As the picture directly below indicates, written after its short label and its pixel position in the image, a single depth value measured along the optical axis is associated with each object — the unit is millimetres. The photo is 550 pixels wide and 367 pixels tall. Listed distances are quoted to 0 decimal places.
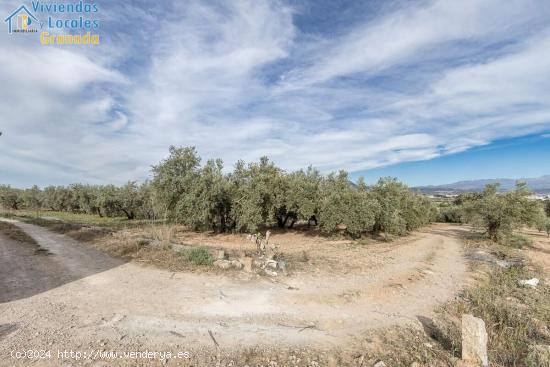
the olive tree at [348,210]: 21484
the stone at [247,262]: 10484
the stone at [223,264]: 10719
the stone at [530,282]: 10492
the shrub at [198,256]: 11203
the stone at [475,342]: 5090
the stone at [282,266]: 10667
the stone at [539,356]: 5148
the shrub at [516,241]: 21234
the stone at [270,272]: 10156
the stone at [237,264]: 10805
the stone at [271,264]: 10852
